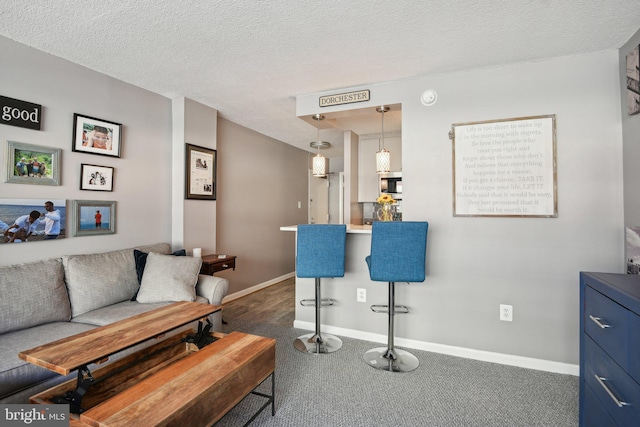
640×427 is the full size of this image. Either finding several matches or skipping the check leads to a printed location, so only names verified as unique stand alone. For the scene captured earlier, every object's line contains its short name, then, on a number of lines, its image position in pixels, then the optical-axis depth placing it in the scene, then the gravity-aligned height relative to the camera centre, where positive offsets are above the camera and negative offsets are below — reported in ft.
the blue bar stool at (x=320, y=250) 8.93 -0.94
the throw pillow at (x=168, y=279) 8.58 -1.73
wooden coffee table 4.32 -2.56
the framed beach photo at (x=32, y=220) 7.46 -0.12
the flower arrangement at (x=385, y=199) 11.28 +0.63
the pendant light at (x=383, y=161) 11.34 +1.97
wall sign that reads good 7.36 +2.42
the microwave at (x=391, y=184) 15.66 +1.60
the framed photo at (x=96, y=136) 8.82 +2.30
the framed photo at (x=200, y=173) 11.62 +1.61
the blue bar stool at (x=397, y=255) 8.07 -0.96
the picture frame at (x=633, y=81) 6.80 +2.98
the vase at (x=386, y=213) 11.91 +0.14
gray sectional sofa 5.70 -2.01
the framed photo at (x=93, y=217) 8.84 -0.05
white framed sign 8.19 +1.32
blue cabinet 4.00 -1.86
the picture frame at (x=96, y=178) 8.98 +1.09
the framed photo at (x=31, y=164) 7.53 +1.26
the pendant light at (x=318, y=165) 12.53 +2.01
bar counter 10.04 -2.58
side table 10.59 -1.61
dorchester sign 10.08 +3.81
